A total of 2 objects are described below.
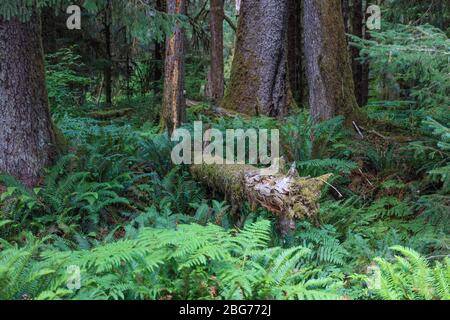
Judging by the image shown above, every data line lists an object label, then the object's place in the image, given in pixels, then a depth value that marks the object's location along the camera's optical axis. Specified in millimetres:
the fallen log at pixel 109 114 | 12343
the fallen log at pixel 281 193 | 5230
